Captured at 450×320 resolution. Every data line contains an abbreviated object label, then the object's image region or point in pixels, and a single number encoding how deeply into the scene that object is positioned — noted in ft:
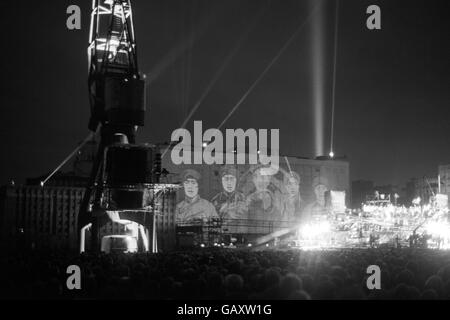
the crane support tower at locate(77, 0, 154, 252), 166.61
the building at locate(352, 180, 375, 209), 551.92
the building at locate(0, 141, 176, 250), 226.17
